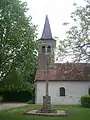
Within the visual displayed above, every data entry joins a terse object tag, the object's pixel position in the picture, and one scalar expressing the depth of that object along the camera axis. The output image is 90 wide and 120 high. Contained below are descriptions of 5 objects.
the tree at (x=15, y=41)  9.21
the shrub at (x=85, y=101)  16.33
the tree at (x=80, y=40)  6.73
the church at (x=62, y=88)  19.68
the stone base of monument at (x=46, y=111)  10.93
